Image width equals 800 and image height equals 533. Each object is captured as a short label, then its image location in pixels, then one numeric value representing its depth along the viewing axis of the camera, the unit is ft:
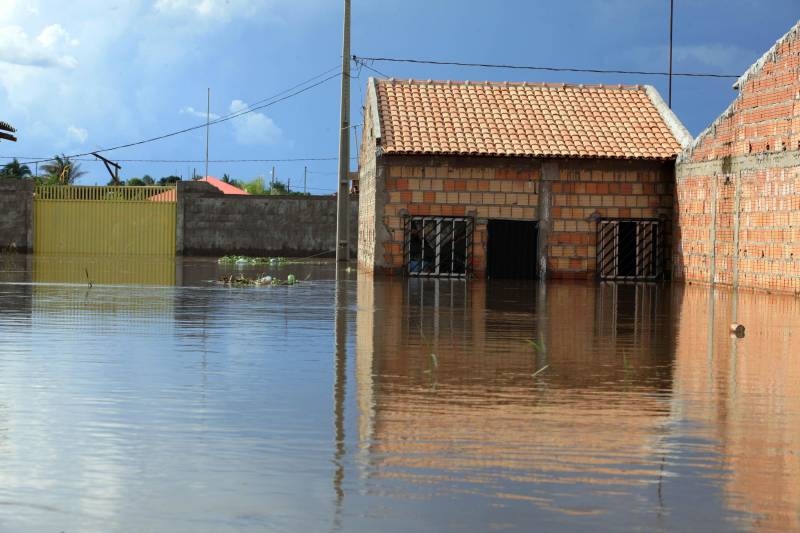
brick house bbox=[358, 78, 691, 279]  87.15
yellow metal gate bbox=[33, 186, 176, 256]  132.16
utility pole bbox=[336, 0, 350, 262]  108.27
